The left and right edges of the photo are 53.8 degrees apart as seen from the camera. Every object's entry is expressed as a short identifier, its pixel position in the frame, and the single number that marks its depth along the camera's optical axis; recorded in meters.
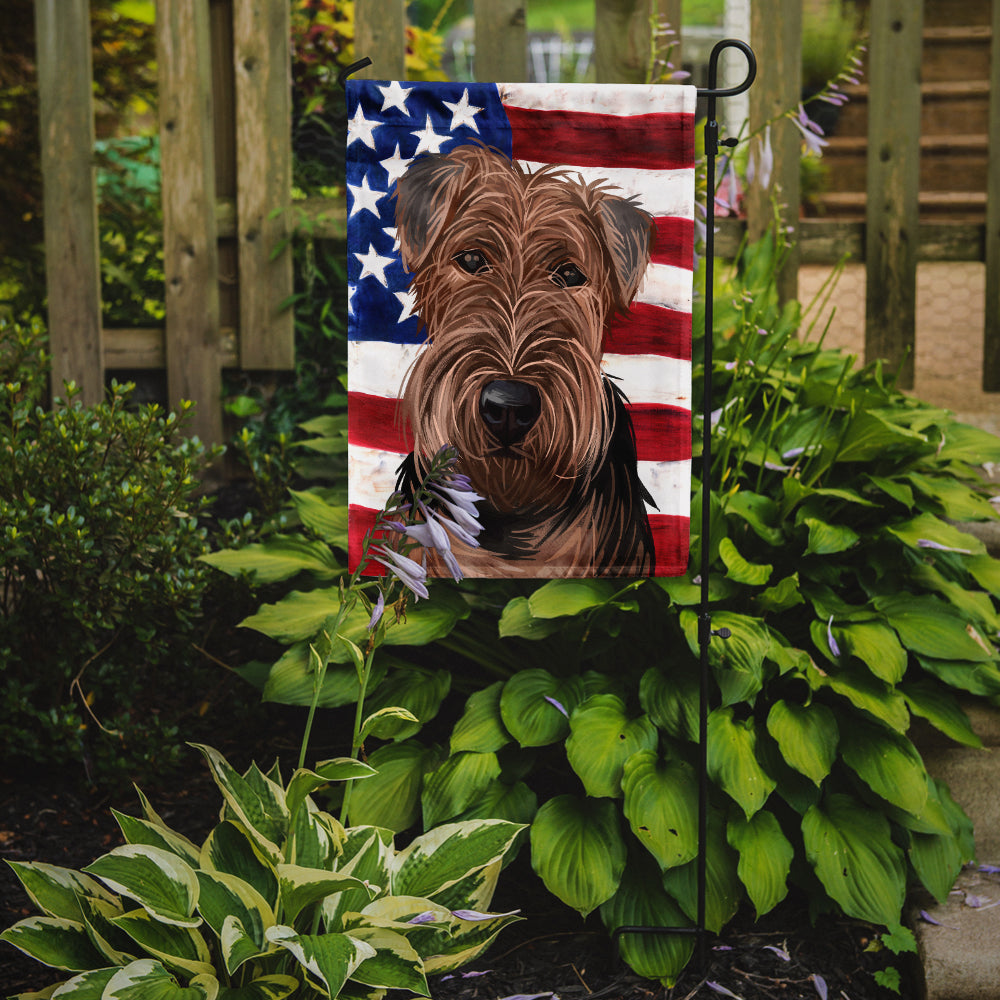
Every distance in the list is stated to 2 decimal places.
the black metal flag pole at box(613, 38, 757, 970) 1.84
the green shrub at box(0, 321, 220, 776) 2.24
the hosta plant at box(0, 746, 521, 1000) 1.47
